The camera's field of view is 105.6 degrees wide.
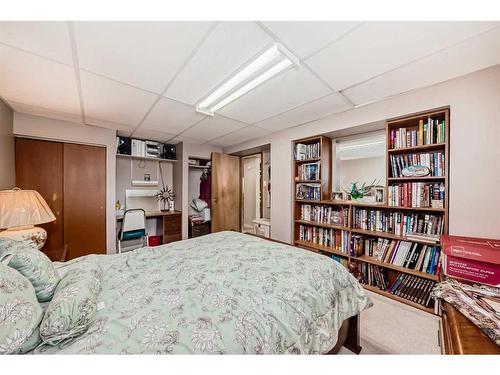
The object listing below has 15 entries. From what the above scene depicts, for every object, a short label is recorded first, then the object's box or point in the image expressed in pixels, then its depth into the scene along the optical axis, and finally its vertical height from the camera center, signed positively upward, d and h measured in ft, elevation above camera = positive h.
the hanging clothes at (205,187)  14.33 -0.12
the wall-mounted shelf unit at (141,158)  11.64 +1.76
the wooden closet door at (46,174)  8.27 +0.50
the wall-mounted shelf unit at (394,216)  6.15 -1.20
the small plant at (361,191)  8.25 -0.22
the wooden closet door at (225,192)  12.89 -0.49
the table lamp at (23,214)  5.22 -0.84
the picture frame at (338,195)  9.24 -0.45
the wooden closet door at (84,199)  9.20 -0.71
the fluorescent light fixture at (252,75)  4.56 +3.15
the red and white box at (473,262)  3.50 -1.47
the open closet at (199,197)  13.38 -0.88
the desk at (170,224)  11.96 -2.49
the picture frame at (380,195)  7.87 -0.37
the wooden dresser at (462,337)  2.06 -1.75
